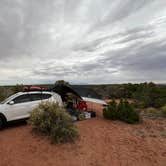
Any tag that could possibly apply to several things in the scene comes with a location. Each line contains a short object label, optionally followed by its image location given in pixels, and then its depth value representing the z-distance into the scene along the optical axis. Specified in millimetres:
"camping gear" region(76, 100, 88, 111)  9934
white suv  7669
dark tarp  9984
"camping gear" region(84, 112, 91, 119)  9359
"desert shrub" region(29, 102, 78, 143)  5922
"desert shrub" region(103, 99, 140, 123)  8602
